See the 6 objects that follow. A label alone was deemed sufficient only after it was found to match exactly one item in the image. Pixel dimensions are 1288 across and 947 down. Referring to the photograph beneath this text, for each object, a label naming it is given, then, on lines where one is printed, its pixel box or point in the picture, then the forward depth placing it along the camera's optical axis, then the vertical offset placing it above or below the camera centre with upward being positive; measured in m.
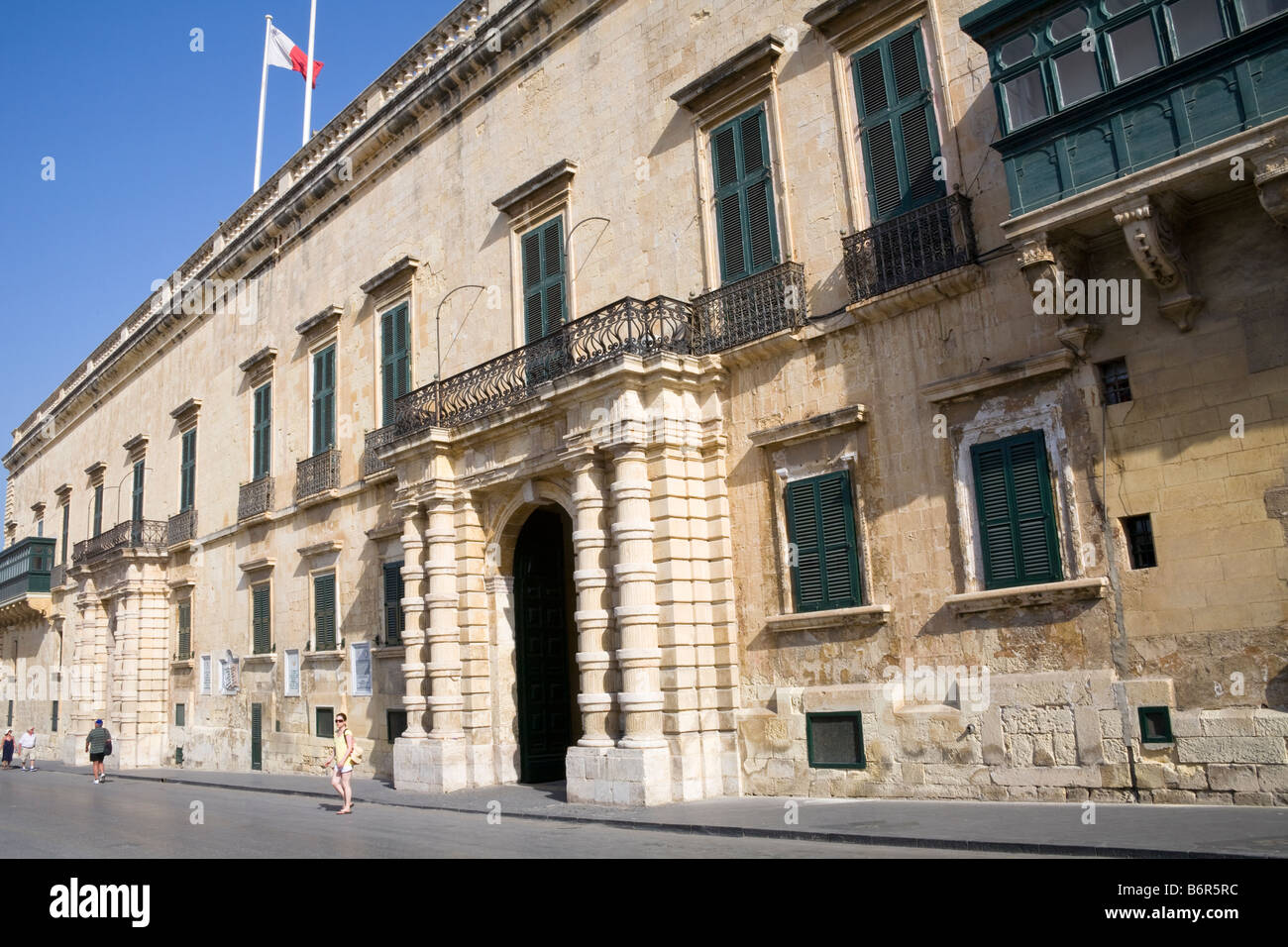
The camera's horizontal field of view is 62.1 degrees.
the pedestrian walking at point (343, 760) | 15.35 -0.93
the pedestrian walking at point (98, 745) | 23.89 -0.72
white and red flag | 30.20 +17.89
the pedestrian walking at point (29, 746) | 31.92 -0.83
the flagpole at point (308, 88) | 29.42 +16.68
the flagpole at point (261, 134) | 32.99 +17.40
